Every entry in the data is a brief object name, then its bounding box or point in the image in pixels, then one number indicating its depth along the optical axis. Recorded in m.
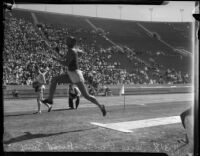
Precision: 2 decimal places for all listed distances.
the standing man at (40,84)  9.92
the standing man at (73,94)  11.95
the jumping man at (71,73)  6.94
